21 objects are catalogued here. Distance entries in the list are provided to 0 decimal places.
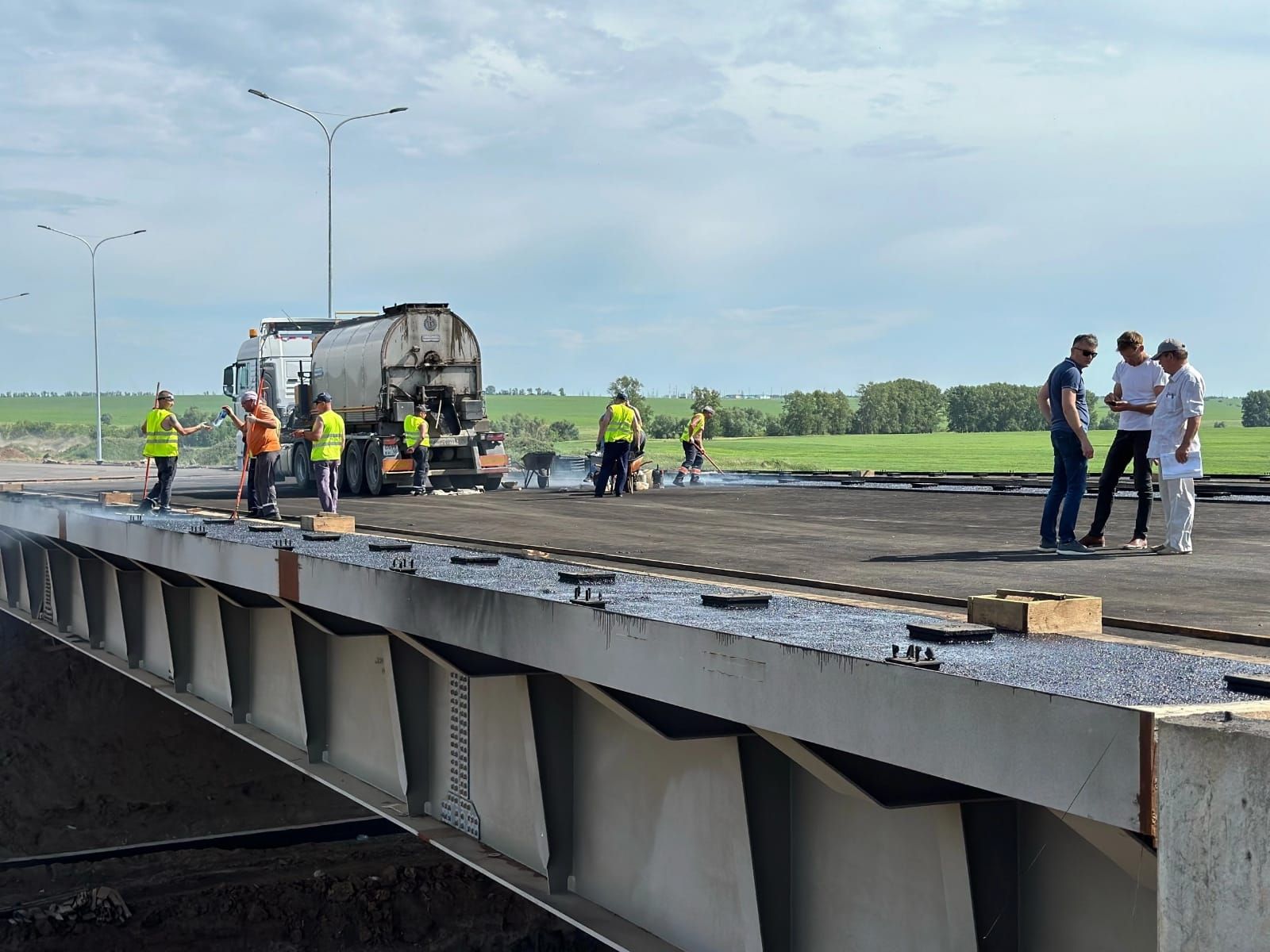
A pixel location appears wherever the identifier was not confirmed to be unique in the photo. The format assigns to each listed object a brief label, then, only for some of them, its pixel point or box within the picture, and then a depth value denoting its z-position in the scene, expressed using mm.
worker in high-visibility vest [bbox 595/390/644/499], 21688
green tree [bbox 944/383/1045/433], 114500
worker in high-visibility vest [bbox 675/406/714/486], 28688
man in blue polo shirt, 11484
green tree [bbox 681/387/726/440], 93500
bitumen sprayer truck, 25641
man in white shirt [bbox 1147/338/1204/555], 10961
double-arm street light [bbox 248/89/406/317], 35469
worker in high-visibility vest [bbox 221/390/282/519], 16406
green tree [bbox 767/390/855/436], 111875
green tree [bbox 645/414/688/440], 114562
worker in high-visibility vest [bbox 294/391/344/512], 17656
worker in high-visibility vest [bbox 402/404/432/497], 24281
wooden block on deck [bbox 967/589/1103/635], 5164
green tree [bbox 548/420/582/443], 102312
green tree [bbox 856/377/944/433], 115875
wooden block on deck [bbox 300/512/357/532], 11742
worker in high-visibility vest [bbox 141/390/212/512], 17562
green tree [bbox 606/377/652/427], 98750
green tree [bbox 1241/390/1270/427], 117688
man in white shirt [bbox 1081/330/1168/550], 11727
